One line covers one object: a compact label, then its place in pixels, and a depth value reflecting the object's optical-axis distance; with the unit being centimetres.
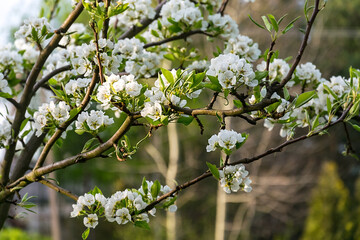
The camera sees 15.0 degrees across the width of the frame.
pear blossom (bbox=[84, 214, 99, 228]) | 232
